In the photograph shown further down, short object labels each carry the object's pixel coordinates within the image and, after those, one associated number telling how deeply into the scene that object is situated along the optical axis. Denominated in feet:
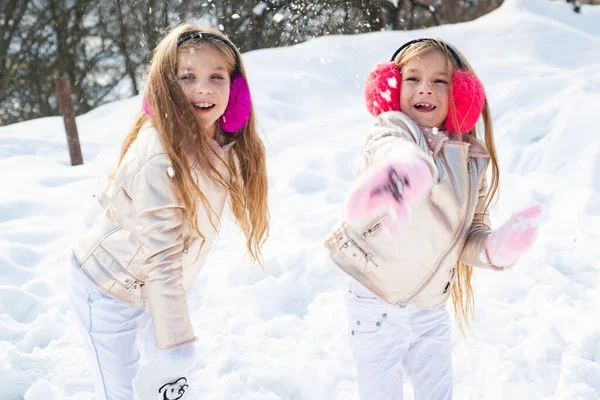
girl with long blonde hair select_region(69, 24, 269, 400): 5.16
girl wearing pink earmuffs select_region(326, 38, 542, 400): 5.68
